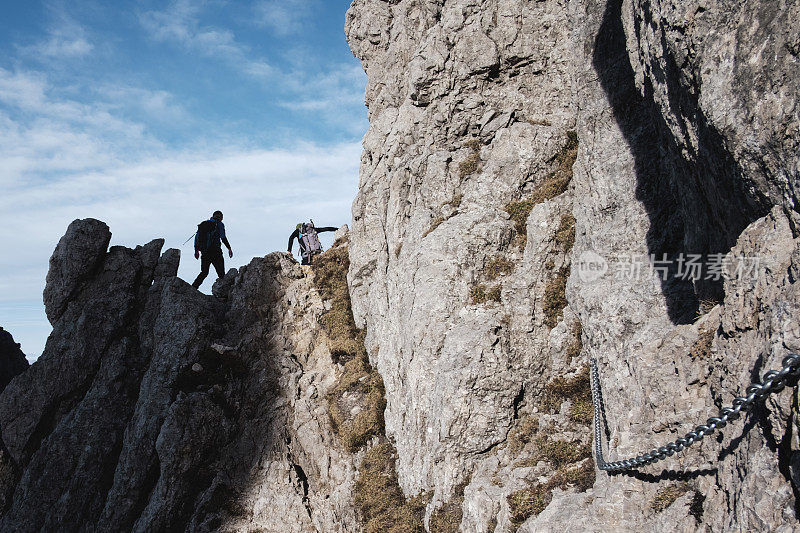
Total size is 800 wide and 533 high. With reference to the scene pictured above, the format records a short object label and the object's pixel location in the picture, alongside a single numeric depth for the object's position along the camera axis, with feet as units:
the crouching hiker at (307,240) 101.55
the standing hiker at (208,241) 99.09
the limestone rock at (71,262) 95.45
